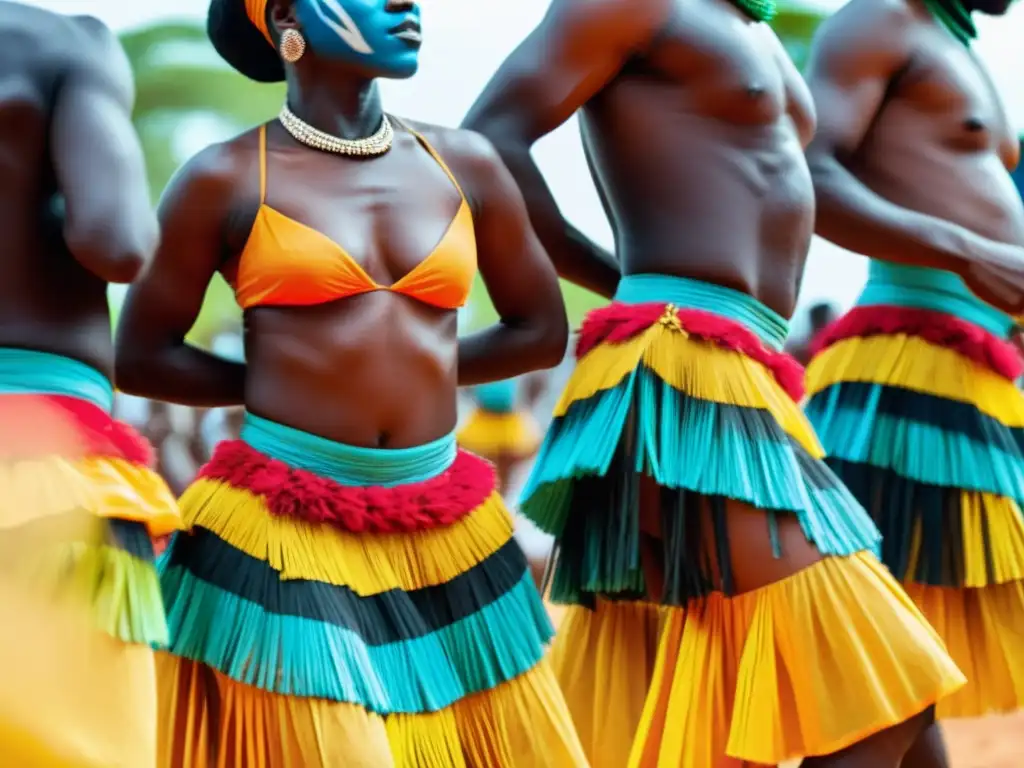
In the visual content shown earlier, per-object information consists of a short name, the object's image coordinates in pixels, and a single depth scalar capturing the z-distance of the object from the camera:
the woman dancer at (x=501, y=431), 15.03
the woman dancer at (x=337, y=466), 4.22
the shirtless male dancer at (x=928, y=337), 6.03
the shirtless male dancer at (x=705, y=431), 4.74
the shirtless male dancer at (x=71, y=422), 3.57
